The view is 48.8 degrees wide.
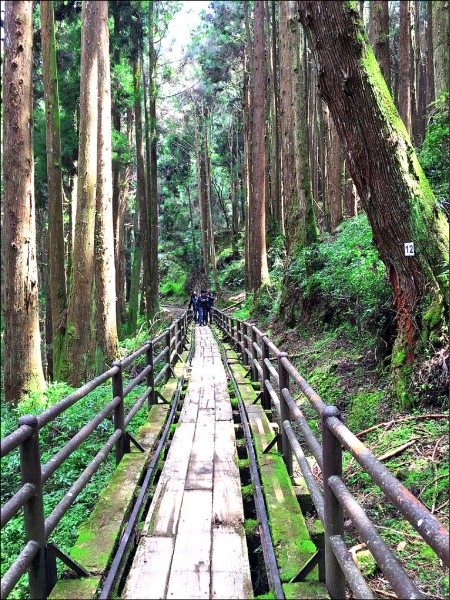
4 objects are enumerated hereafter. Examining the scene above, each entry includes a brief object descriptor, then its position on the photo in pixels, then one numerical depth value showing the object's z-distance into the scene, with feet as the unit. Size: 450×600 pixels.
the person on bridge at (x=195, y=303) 87.14
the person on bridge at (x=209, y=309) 89.30
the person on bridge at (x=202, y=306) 86.07
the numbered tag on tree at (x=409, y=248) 16.74
